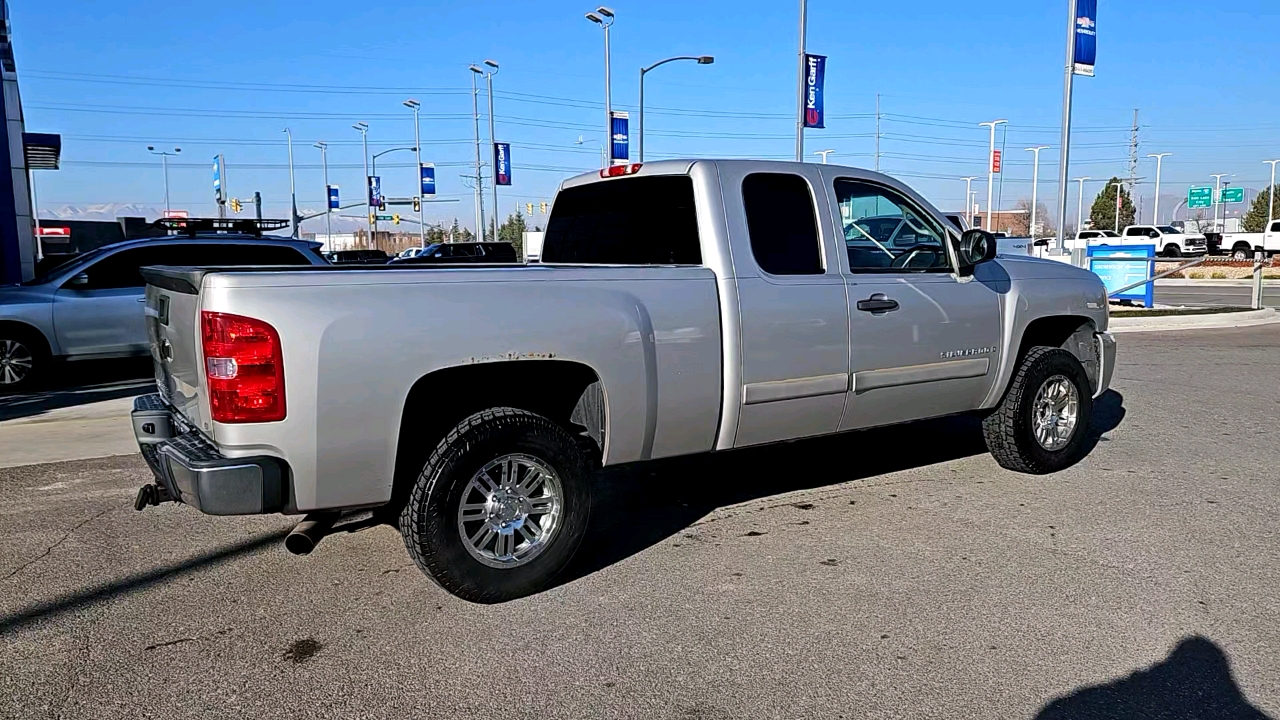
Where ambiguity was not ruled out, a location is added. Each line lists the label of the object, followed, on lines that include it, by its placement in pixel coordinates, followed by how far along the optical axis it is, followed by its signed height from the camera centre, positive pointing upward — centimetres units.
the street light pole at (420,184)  5059 +290
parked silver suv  1025 -64
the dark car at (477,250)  2581 -32
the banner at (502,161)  4109 +337
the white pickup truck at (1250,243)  4888 -49
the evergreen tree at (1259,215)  8138 +171
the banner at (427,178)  5047 +321
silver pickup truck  364 -54
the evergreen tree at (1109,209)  9044 +247
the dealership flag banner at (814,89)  2220 +344
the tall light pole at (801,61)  2194 +403
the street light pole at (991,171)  5019 +339
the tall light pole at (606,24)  3262 +742
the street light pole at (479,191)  4372 +231
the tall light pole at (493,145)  4104 +405
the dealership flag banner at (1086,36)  1744 +367
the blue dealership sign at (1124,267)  1878 -64
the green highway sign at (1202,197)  7762 +305
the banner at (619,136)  3067 +326
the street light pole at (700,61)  2923 +542
